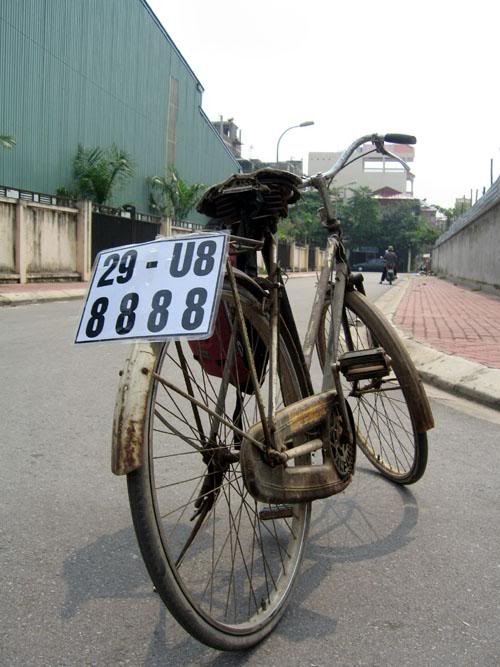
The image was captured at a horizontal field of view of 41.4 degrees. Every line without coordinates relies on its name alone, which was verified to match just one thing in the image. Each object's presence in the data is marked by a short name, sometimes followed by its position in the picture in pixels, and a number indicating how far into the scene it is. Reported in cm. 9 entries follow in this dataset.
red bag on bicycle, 224
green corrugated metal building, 2042
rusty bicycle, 154
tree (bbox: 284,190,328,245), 4875
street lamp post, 2862
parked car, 5497
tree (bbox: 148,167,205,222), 3089
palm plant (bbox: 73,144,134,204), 2383
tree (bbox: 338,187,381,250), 6178
